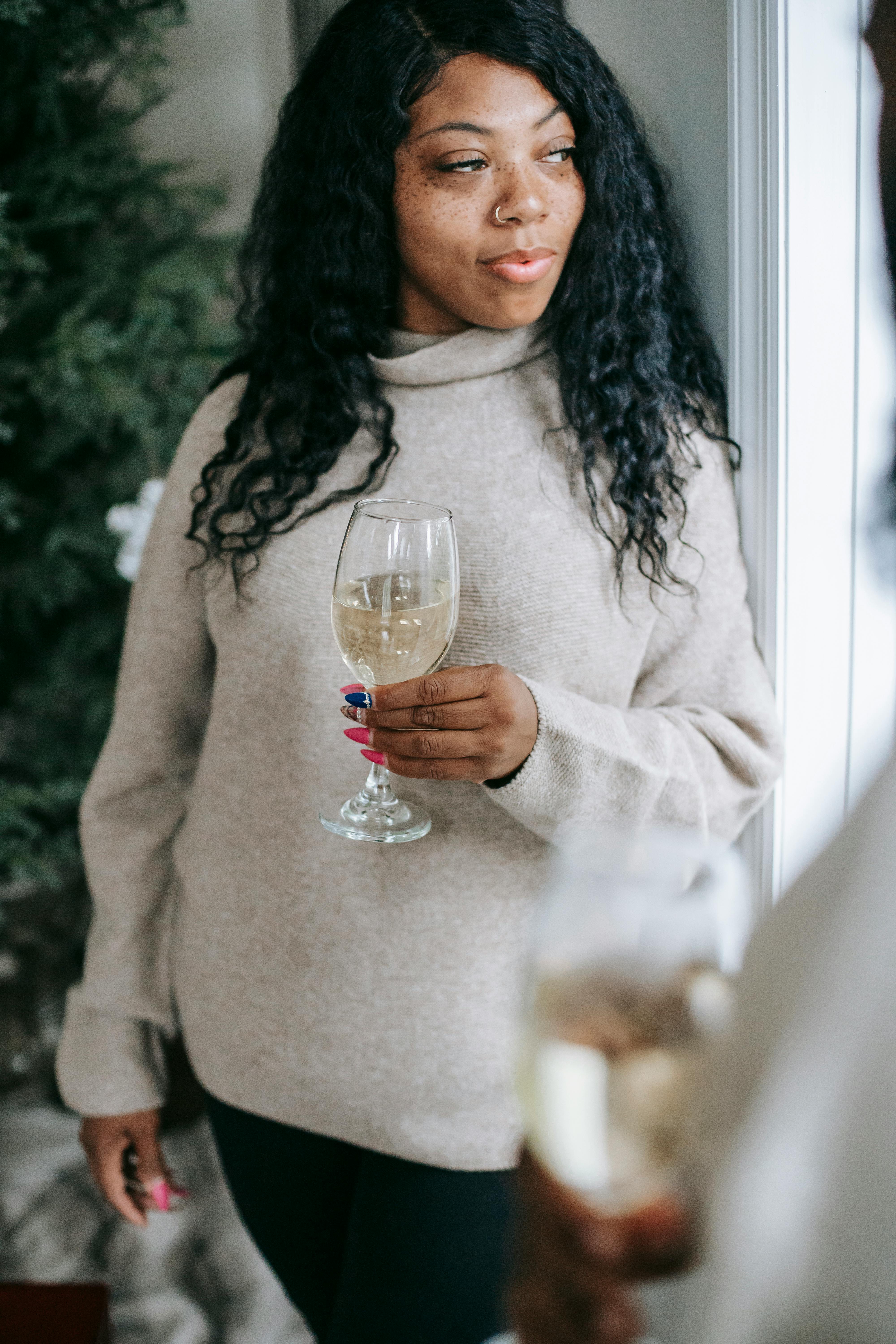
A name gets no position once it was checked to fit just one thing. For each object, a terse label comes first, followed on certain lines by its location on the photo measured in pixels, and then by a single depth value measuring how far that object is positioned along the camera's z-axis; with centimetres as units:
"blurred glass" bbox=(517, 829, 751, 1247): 32
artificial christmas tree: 157
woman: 84
